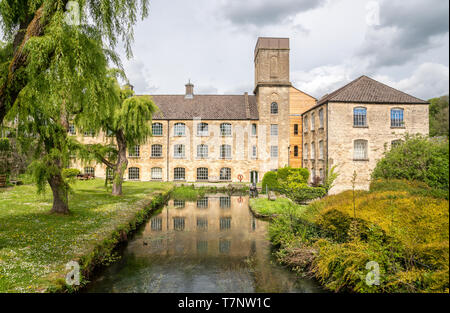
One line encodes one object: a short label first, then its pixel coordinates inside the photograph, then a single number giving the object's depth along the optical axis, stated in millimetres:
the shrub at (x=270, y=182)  19266
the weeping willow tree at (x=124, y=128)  14367
